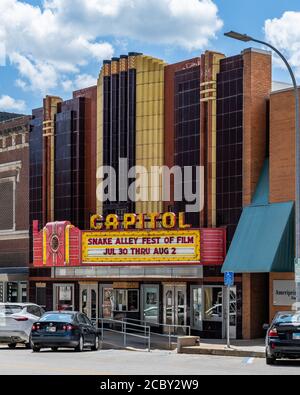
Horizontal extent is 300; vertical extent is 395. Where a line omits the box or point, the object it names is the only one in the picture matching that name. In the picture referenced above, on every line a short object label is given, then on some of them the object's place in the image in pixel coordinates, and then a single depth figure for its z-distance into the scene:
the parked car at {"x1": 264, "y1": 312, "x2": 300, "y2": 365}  24.73
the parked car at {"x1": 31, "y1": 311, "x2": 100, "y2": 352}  29.25
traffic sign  31.69
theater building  35.00
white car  32.22
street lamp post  28.20
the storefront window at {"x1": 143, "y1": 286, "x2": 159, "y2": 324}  40.28
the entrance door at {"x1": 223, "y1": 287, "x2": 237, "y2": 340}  35.88
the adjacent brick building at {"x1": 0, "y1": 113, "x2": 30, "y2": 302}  47.25
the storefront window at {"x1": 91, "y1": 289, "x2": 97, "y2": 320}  43.09
